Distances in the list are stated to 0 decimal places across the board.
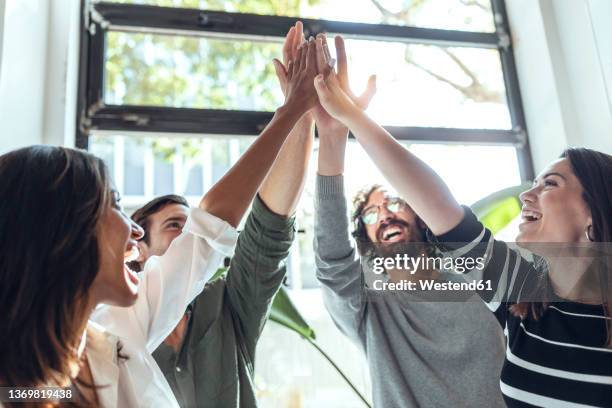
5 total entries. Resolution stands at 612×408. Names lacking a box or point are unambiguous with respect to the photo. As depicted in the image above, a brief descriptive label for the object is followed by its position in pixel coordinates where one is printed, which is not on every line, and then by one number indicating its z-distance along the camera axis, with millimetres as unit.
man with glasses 1009
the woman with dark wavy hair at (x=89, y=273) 583
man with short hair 938
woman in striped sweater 814
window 1434
